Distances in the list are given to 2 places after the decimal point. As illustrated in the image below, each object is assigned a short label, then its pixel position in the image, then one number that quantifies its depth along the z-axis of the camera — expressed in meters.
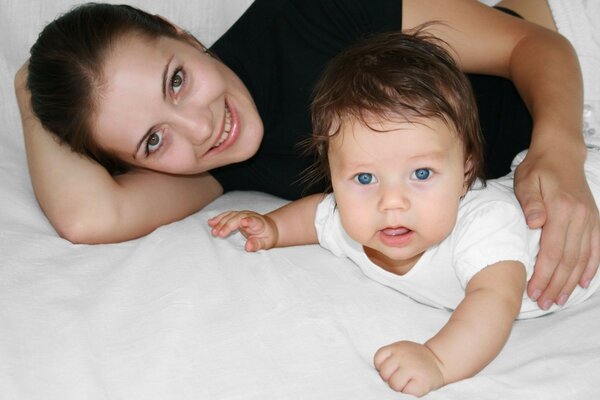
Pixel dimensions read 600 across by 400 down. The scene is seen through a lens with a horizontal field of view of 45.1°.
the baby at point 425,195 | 1.02
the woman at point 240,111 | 1.25
